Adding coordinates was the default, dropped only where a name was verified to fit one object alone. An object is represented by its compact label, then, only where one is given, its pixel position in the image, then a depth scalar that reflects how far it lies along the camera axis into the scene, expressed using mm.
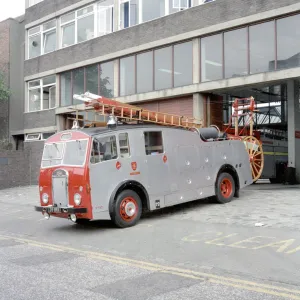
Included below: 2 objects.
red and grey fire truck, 9531
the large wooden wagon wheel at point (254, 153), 14586
